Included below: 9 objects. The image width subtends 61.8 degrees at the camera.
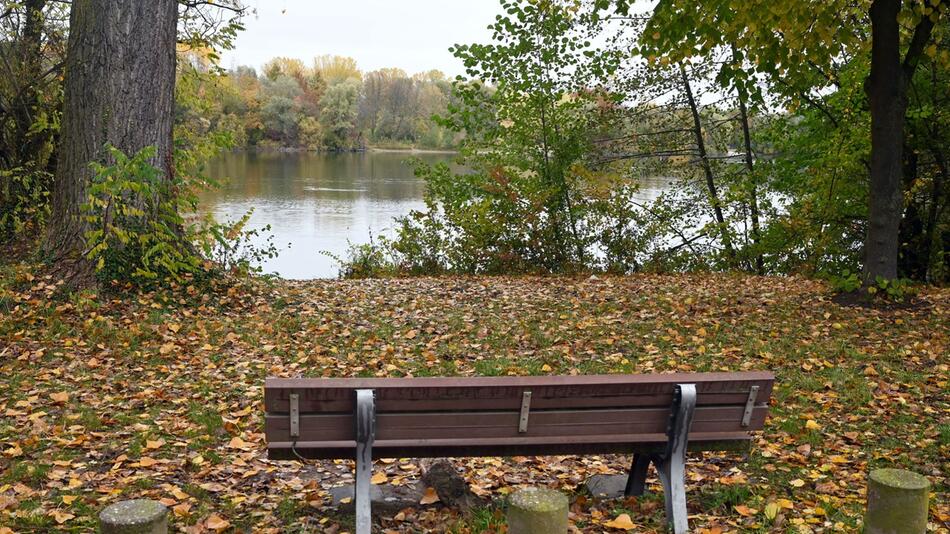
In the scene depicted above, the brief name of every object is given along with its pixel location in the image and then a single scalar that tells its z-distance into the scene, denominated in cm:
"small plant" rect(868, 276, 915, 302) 832
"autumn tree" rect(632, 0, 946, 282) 819
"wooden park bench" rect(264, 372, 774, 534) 353
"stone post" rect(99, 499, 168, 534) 283
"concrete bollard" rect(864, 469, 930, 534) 342
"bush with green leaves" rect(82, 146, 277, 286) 794
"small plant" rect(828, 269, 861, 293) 849
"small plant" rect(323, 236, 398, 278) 1444
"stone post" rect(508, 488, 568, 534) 309
